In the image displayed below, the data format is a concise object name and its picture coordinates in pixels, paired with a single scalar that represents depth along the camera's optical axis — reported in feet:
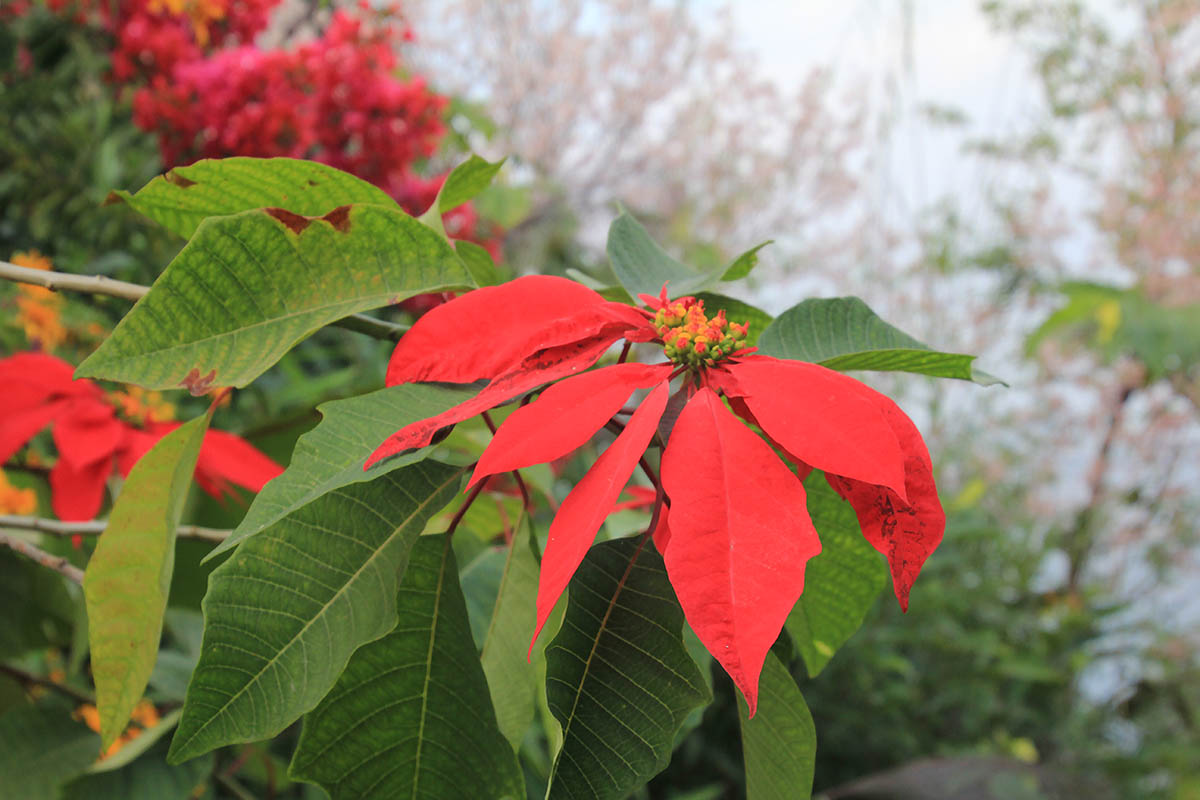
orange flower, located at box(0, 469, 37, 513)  1.94
